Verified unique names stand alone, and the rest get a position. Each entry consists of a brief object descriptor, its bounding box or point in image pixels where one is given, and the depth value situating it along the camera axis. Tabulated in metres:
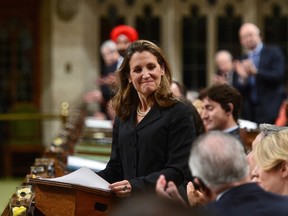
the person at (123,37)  11.98
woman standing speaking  6.68
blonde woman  5.55
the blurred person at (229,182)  4.71
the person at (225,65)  17.94
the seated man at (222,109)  9.42
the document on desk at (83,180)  6.44
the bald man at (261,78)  14.28
